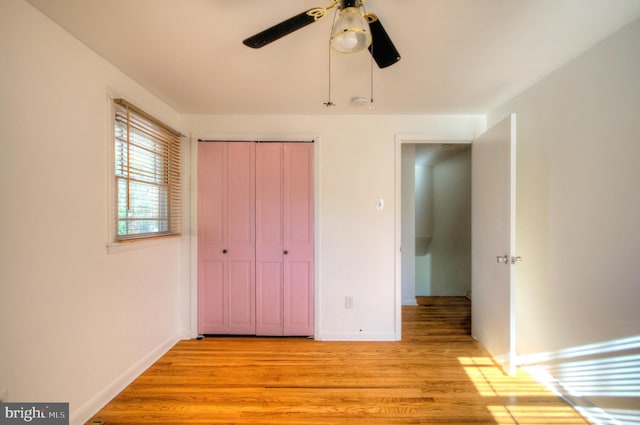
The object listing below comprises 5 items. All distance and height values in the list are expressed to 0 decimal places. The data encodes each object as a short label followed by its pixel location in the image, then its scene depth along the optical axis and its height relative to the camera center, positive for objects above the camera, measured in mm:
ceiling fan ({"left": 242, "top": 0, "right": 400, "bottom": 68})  990 +786
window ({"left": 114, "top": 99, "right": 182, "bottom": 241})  1856 +324
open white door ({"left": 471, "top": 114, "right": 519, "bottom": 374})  1939 -235
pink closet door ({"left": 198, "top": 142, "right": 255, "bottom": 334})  2643 -239
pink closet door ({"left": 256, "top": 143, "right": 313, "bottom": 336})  2631 -239
